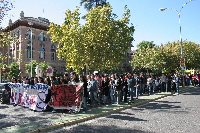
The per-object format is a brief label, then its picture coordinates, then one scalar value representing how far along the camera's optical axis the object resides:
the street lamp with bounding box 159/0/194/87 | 19.71
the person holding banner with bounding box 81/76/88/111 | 8.79
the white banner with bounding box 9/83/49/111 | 8.61
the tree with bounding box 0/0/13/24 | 10.58
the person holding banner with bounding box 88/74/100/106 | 9.27
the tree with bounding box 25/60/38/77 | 28.29
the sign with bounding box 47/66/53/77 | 12.24
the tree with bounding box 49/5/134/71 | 16.50
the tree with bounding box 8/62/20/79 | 27.38
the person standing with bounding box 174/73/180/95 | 14.79
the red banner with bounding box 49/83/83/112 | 8.22
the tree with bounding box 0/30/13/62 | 11.15
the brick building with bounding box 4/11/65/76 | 30.00
